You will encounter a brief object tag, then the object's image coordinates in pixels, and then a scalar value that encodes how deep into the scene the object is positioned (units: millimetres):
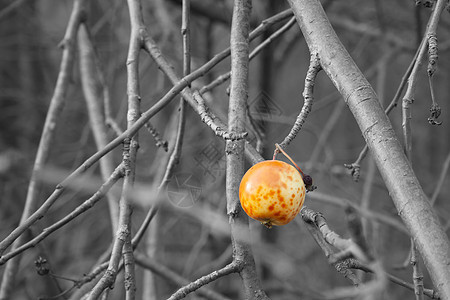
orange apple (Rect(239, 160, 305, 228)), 1010
